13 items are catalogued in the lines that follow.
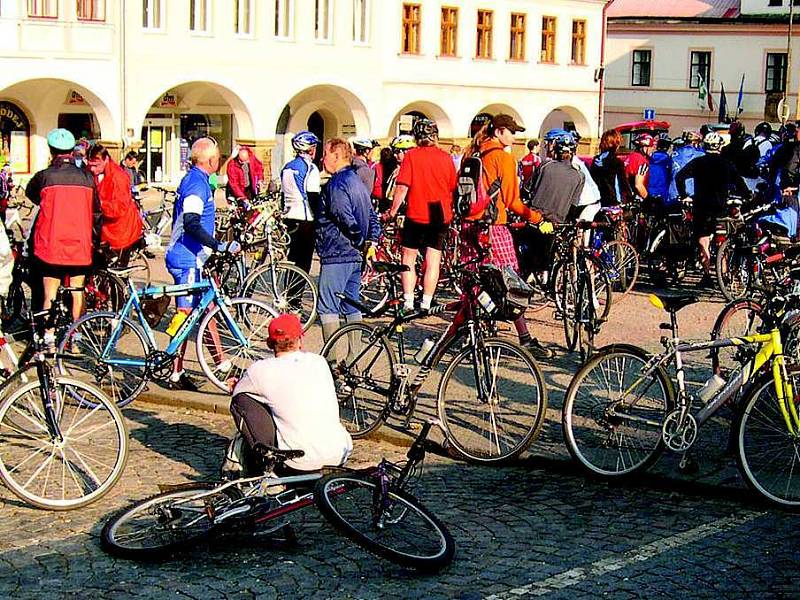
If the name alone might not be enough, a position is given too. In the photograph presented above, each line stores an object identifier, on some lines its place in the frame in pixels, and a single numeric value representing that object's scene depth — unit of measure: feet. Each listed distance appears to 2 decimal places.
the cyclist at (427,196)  44.75
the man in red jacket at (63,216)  38.04
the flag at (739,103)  215.12
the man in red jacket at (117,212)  44.19
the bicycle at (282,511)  23.57
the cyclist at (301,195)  49.06
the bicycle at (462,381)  30.53
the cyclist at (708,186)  54.75
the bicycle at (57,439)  26.96
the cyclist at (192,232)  36.35
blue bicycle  34.81
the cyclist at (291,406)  25.04
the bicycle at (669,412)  27.04
